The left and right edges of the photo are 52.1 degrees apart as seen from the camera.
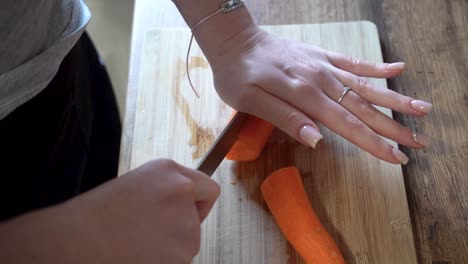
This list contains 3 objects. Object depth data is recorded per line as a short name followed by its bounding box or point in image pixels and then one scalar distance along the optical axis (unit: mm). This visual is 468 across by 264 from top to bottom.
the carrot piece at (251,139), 827
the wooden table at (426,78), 797
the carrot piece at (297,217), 749
